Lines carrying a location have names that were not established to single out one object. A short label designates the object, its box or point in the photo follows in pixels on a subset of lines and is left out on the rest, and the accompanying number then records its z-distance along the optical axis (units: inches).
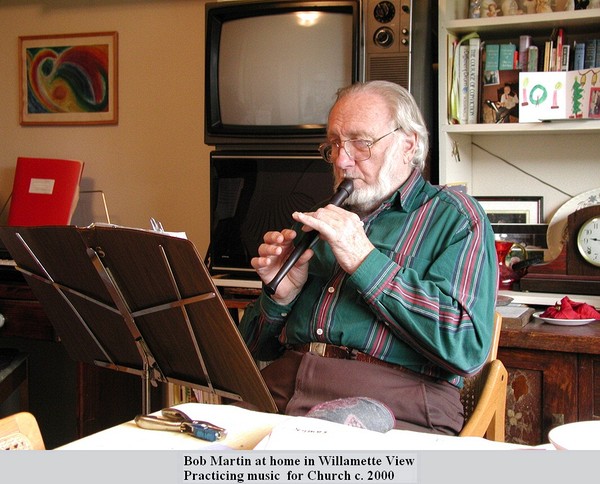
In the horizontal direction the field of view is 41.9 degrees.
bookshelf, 90.6
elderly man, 57.3
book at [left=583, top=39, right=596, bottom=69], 90.4
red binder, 113.2
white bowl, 34.2
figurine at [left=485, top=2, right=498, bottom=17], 95.3
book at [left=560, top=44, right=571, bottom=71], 91.0
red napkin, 81.9
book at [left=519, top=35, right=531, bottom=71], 94.2
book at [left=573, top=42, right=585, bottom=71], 90.6
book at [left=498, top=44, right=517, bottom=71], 94.4
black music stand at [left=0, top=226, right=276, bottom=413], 51.8
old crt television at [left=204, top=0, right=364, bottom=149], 88.2
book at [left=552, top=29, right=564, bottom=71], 91.0
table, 34.4
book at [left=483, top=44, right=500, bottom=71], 95.0
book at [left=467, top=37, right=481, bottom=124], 94.7
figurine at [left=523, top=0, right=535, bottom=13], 95.0
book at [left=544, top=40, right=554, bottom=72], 91.5
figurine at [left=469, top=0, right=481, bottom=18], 94.9
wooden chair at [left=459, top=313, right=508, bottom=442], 55.4
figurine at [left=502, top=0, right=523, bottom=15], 95.2
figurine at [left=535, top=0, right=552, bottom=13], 92.5
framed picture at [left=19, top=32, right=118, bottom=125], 121.0
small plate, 81.0
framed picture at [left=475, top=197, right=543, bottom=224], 100.0
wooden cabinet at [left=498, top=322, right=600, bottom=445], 77.4
